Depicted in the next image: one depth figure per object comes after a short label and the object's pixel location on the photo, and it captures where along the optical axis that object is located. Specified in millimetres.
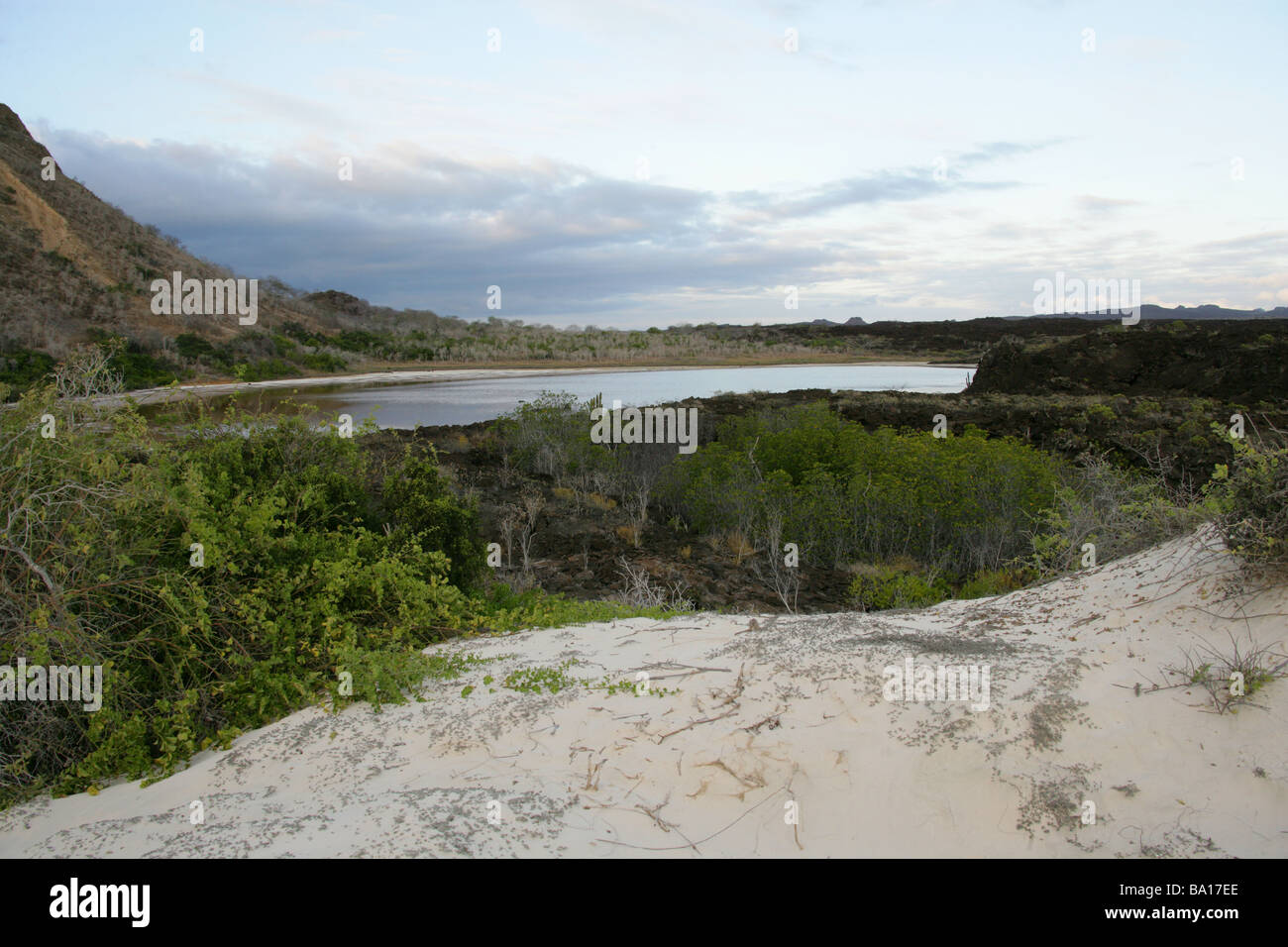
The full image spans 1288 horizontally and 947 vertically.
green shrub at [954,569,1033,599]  7848
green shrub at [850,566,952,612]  7785
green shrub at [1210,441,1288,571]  3957
